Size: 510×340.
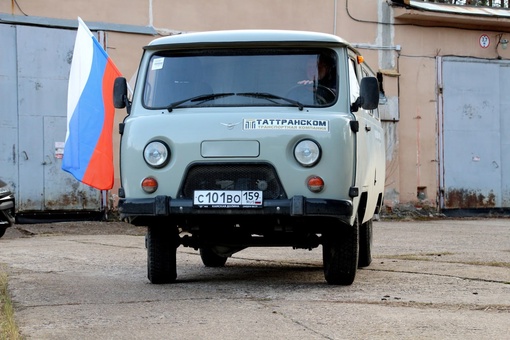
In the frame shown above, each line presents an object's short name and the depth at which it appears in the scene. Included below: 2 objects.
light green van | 12.93
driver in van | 13.69
